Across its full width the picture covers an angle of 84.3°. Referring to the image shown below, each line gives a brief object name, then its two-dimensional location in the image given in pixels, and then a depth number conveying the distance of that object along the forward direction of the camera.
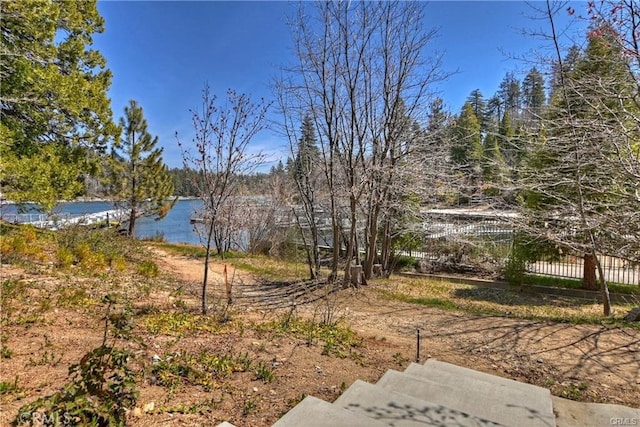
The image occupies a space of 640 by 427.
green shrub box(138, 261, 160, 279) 7.20
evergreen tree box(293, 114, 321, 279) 9.23
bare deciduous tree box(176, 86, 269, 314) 4.69
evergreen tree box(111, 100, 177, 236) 16.27
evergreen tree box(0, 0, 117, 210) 7.07
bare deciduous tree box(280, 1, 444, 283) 7.63
